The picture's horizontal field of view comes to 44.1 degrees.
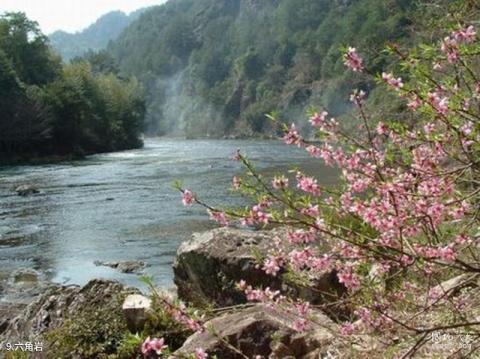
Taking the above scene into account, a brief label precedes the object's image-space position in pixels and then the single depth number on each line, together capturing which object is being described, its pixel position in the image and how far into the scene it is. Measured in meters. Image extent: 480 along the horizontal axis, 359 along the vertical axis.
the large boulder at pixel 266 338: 5.51
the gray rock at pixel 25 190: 27.04
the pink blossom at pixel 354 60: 3.27
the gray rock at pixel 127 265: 14.25
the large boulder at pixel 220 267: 8.27
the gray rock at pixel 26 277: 13.40
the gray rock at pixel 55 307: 7.79
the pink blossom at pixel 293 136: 3.64
